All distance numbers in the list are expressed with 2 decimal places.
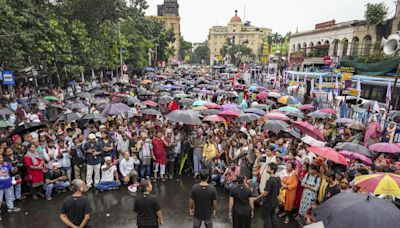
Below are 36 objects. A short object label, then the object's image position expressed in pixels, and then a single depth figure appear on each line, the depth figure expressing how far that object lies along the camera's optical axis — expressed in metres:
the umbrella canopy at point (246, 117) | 10.04
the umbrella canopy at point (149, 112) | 11.46
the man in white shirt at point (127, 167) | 8.41
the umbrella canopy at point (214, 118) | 10.09
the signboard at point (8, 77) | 13.25
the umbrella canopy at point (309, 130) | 8.49
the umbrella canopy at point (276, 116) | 10.67
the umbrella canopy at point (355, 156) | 7.38
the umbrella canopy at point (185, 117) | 8.70
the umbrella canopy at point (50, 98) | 14.59
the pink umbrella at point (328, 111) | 12.26
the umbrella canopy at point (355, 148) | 7.58
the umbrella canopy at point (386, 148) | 7.63
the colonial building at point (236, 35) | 129.50
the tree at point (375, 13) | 26.19
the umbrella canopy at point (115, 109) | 10.35
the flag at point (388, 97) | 12.65
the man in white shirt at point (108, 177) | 8.23
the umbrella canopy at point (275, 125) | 9.13
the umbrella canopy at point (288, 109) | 11.74
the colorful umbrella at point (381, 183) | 4.46
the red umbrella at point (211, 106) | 13.25
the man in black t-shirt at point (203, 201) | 5.24
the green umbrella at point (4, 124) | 9.05
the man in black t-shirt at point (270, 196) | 5.79
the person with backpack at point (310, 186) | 6.39
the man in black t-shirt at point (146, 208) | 4.86
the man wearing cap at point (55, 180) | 7.65
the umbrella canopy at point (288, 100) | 14.20
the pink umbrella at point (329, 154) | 6.35
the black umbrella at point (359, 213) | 3.21
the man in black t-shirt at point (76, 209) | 4.77
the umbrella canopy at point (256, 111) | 12.18
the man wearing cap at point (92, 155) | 8.10
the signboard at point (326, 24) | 37.26
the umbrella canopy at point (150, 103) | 14.08
